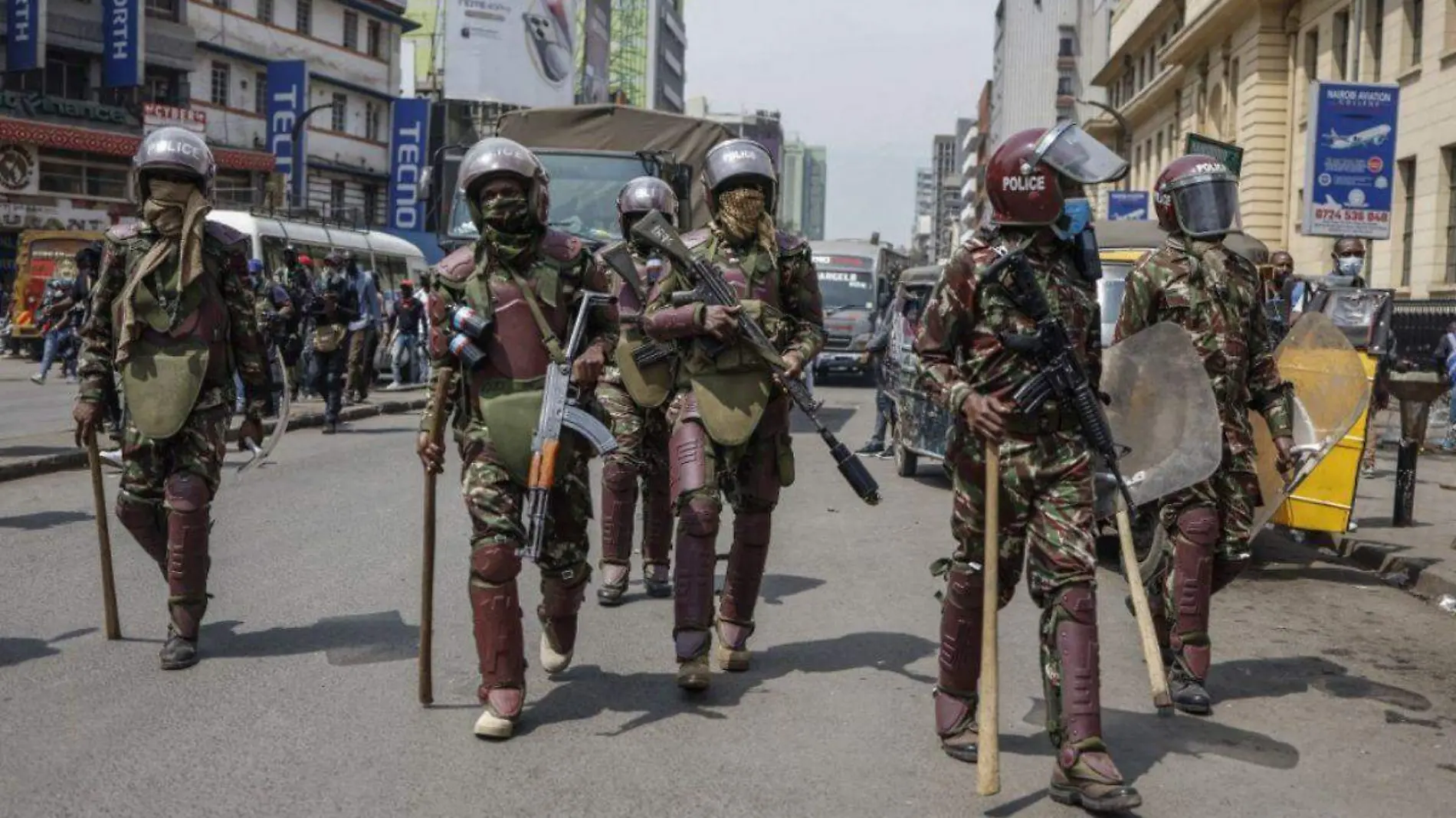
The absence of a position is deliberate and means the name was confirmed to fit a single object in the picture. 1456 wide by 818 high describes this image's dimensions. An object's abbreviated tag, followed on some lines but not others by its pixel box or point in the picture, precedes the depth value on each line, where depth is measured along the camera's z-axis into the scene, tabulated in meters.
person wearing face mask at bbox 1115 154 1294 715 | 5.61
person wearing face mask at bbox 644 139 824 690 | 5.56
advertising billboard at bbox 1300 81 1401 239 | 11.74
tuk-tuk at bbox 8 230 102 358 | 29.50
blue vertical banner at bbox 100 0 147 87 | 39.69
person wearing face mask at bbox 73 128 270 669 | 5.91
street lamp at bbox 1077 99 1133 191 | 53.19
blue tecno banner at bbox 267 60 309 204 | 48.06
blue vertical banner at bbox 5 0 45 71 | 36.19
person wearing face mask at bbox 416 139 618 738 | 5.02
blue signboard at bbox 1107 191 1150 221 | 25.42
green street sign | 12.53
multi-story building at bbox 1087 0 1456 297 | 24.73
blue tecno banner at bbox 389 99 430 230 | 53.53
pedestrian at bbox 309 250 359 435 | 16.09
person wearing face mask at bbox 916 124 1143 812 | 4.36
